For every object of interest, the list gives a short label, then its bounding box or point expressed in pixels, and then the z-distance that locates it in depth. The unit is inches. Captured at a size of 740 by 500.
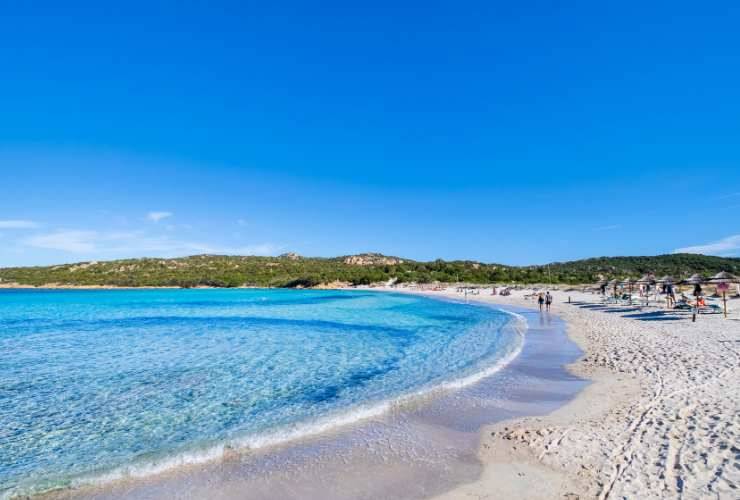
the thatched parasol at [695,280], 844.6
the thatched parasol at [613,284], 1254.9
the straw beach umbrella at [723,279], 783.7
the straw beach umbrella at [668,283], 956.3
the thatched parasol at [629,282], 1130.5
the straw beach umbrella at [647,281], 1039.7
